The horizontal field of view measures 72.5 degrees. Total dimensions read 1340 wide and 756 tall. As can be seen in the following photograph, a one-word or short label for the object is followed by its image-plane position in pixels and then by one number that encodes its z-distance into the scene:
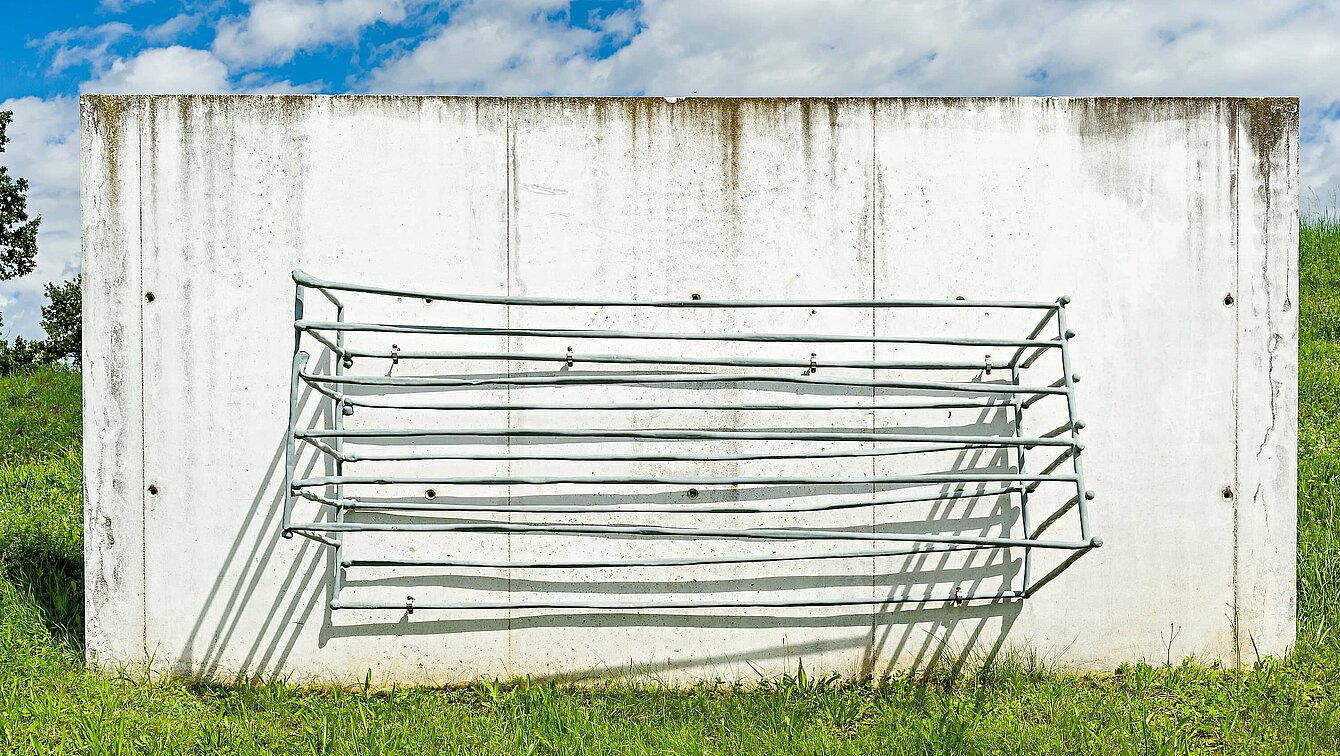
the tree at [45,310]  11.35
